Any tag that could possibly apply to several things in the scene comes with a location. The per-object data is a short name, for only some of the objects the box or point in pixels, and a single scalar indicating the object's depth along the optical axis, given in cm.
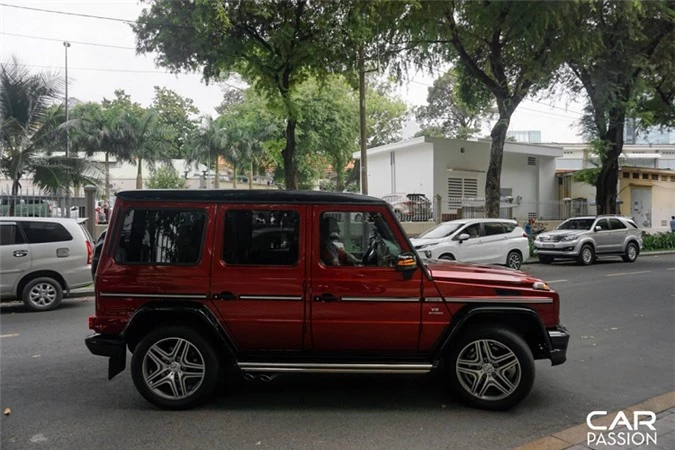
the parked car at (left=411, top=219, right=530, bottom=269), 1426
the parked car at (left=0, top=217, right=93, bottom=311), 948
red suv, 459
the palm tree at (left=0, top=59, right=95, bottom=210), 1407
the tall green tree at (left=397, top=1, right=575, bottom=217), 1606
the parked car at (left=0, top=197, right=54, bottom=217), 1362
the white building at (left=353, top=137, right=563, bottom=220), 2656
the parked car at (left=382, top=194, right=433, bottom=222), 2261
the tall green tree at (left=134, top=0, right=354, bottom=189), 1423
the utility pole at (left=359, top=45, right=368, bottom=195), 1702
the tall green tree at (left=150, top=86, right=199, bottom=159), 4662
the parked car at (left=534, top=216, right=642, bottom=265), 1803
